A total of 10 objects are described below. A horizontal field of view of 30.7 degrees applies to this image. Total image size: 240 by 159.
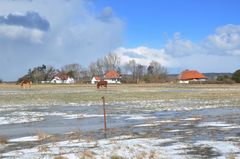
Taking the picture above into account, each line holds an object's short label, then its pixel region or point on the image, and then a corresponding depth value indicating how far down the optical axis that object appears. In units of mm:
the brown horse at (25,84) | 99962
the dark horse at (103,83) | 88188
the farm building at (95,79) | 190275
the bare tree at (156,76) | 161875
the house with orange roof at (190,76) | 181425
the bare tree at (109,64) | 198125
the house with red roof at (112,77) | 186925
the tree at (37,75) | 187875
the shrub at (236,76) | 122231
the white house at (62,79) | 195375
